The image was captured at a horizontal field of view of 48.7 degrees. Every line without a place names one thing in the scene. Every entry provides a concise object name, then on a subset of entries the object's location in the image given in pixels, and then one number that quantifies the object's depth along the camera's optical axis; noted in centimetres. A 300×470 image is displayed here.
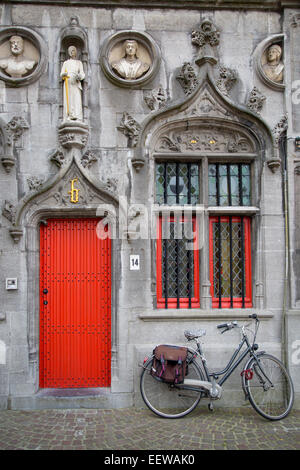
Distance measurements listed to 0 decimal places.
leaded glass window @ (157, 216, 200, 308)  504
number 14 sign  484
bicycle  438
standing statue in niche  476
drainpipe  484
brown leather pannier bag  429
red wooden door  493
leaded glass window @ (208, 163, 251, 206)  523
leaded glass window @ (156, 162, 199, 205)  514
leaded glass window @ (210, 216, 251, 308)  511
